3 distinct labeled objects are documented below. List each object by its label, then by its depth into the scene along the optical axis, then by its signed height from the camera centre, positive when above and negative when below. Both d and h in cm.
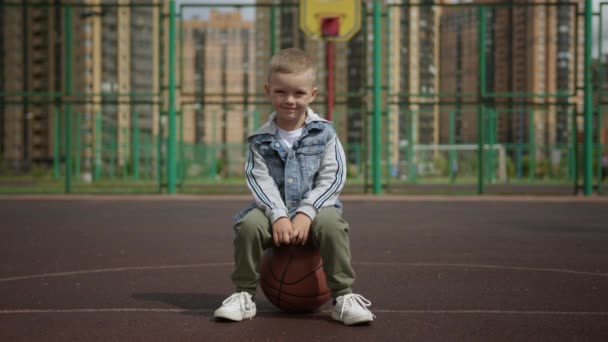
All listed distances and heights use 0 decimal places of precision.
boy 325 -13
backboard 1384 +263
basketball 335 -52
